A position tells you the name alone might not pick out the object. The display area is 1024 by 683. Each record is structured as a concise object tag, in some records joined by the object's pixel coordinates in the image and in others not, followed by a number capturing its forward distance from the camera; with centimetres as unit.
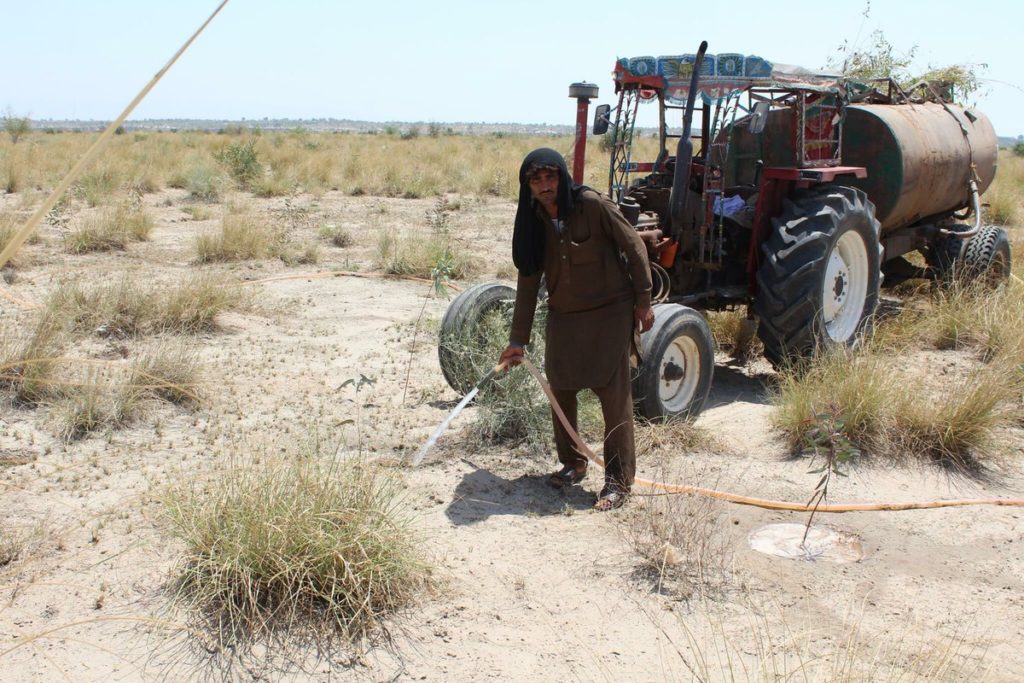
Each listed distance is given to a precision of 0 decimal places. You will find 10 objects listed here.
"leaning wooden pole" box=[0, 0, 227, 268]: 154
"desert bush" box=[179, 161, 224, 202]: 1770
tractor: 628
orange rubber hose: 488
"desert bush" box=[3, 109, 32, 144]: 3109
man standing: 468
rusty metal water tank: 801
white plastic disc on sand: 440
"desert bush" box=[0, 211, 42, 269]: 1039
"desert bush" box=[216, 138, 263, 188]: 2022
